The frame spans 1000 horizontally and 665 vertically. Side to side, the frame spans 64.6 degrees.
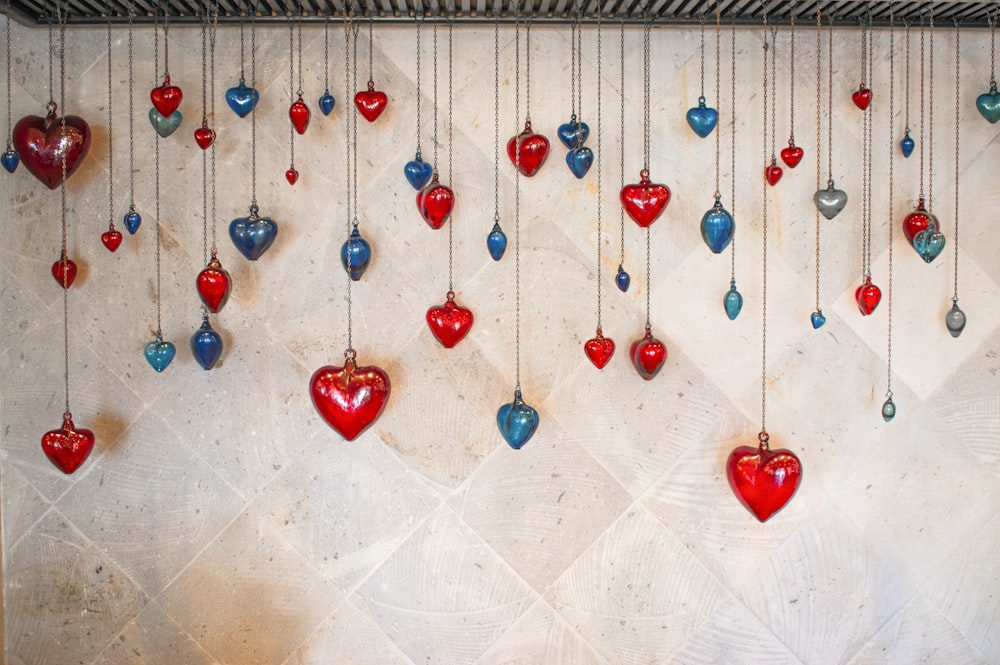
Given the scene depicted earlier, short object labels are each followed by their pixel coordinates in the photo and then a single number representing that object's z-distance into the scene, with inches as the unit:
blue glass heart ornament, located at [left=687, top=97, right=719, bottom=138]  72.4
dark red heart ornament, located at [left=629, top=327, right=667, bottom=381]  71.0
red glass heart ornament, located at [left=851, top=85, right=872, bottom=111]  72.8
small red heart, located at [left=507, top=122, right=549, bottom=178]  71.3
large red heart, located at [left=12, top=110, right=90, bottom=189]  68.2
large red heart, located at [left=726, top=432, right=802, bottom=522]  70.1
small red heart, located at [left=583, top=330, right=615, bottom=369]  71.1
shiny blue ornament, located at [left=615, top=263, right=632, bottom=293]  71.7
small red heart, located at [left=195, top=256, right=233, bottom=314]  69.1
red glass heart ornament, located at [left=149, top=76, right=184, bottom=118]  69.3
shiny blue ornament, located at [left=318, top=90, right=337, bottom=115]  71.0
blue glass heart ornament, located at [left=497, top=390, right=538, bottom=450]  69.4
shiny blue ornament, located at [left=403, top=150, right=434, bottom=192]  71.6
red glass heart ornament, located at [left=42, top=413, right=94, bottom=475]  68.5
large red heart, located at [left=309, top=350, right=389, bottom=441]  68.8
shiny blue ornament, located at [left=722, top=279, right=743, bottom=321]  72.4
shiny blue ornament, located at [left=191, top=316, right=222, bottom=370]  69.5
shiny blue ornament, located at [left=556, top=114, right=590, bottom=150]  72.1
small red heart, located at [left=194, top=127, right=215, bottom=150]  69.8
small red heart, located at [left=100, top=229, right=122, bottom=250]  70.6
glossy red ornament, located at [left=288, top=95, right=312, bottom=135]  70.7
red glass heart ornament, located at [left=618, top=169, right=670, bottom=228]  71.0
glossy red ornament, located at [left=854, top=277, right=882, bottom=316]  72.8
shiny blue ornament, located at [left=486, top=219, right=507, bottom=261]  71.1
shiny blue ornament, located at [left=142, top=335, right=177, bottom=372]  69.4
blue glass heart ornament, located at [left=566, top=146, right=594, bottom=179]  71.4
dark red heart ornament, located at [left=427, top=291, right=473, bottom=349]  71.1
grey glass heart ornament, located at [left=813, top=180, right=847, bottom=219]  72.5
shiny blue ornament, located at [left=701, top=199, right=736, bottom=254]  71.1
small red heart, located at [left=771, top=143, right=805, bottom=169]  72.6
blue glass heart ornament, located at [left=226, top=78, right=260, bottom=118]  70.5
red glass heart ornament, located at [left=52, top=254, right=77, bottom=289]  69.2
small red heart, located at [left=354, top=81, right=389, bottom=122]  70.9
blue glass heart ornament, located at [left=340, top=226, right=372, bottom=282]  70.1
